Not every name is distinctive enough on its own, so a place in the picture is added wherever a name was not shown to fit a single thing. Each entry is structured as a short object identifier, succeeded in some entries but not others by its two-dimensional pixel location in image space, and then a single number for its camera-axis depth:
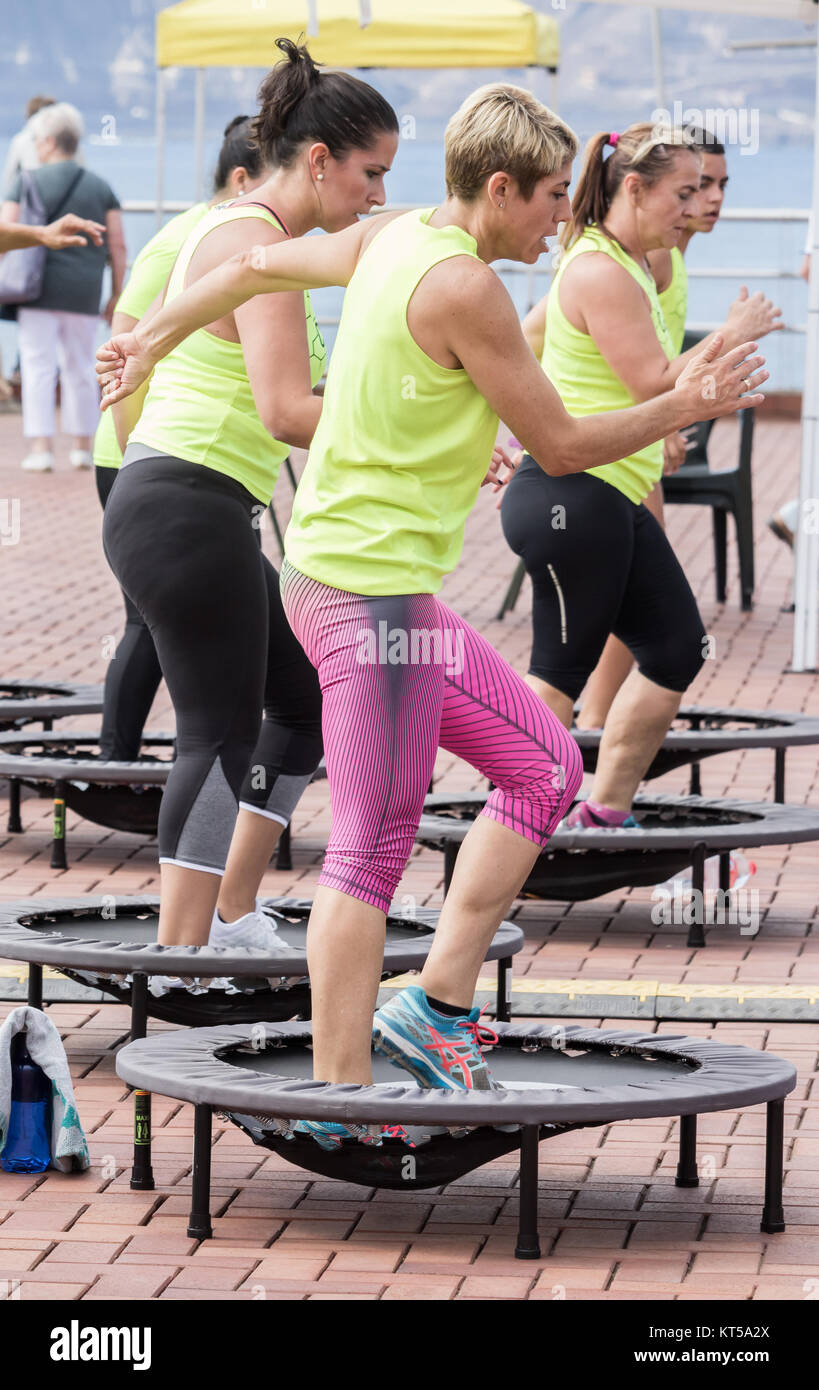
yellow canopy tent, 32.09
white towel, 8.33
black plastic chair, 24.33
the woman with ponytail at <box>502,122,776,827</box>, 12.02
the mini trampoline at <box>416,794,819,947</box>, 12.27
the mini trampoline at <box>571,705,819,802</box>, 14.20
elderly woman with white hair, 31.08
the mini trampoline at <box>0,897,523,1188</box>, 9.23
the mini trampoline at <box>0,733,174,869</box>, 13.39
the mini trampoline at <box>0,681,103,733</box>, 15.76
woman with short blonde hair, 7.54
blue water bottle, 8.37
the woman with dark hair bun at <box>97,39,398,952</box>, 9.12
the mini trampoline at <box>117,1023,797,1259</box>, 7.37
